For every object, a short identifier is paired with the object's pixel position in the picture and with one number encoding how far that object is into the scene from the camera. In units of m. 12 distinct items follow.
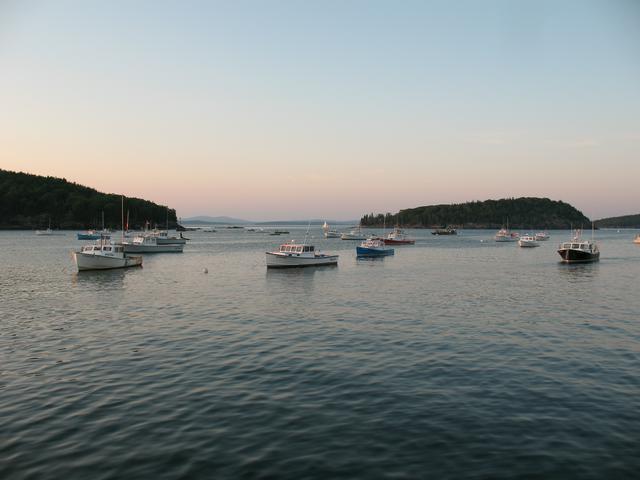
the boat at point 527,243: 141.62
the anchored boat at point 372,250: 97.56
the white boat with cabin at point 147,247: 107.37
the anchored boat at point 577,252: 81.94
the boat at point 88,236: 166.00
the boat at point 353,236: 190.62
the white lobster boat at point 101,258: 64.00
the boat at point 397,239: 153.62
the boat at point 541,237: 187.88
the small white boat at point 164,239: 118.44
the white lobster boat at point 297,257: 69.31
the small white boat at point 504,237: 187.50
